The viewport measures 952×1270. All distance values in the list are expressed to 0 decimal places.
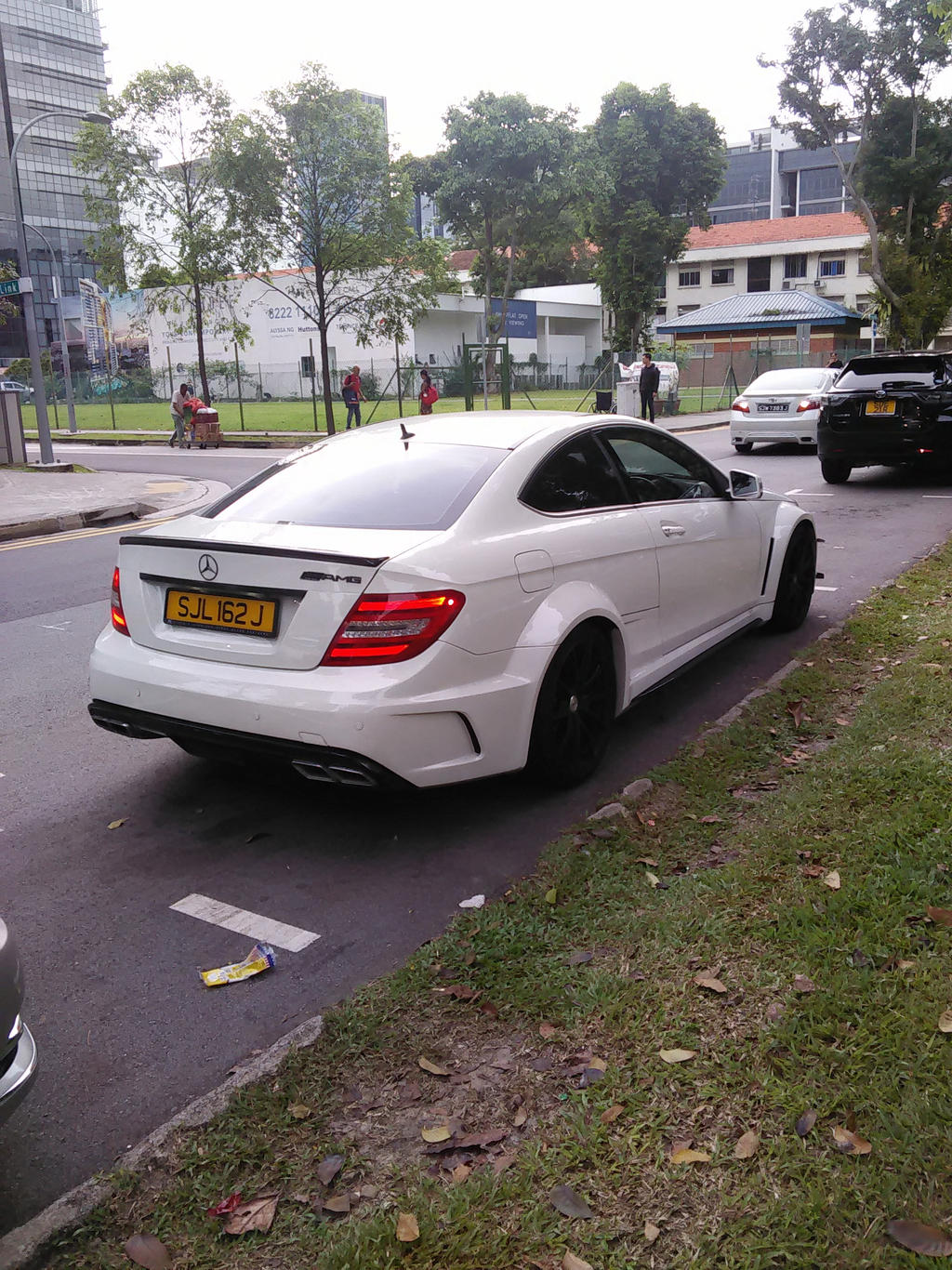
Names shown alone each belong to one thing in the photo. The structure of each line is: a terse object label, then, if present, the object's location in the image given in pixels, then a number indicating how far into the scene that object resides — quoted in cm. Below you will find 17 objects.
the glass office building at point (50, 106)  11788
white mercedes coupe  377
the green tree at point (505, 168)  5172
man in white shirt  3052
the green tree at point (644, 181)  6081
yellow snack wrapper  326
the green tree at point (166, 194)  3069
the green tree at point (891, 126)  3591
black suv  1355
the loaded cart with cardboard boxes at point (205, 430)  3025
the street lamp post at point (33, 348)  2006
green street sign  2006
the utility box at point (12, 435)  2345
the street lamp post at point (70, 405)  4056
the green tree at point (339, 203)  2822
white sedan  1994
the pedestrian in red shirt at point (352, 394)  2981
